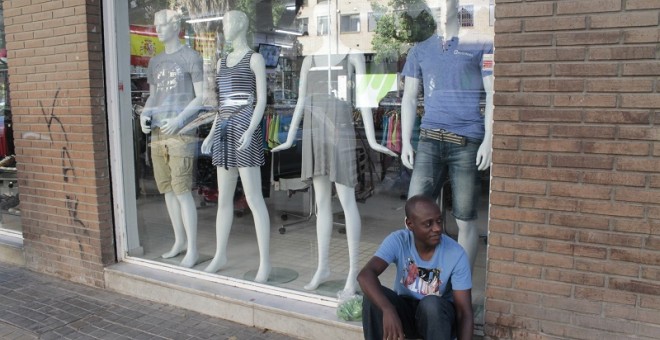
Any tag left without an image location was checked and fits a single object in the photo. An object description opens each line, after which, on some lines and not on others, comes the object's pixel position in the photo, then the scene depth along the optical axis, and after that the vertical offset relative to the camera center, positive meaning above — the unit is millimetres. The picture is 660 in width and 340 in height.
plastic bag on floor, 3766 -1344
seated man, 2652 -886
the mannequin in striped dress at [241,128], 4527 -202
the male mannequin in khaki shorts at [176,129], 4992 -233
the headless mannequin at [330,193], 4238 -679
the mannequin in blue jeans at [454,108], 3590 -44
